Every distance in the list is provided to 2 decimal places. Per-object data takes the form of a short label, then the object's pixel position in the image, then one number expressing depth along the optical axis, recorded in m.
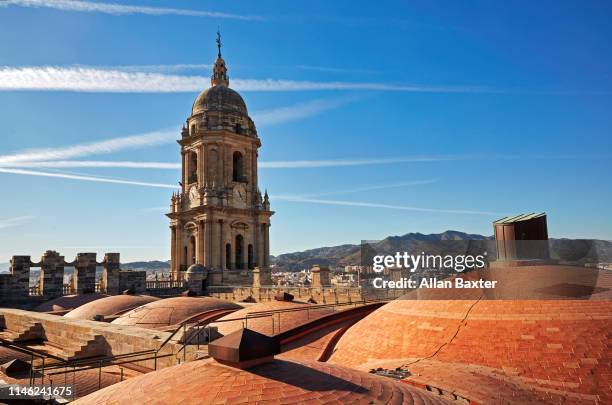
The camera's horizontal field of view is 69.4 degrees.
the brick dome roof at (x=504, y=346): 7.99
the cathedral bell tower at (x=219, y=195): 39.88
